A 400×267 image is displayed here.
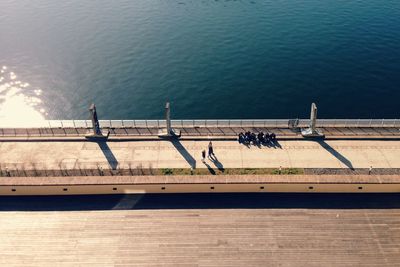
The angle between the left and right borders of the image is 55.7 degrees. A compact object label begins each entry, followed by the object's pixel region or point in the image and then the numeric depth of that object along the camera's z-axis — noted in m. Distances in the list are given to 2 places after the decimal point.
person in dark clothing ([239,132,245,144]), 44.41
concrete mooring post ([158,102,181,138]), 44.44
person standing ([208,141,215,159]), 41.38
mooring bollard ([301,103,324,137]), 43.44
